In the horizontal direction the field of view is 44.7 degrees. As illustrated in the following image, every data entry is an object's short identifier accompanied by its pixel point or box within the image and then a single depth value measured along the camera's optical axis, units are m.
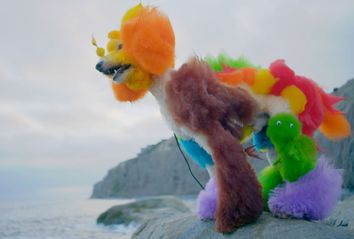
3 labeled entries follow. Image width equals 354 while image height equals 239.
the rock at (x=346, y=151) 7.59
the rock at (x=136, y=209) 7.73
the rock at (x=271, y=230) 2.01
